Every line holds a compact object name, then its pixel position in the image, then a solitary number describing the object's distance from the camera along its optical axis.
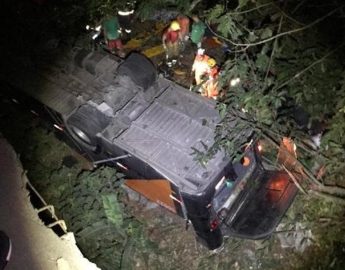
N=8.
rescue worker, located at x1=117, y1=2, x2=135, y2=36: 9.85
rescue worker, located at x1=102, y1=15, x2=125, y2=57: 9.02
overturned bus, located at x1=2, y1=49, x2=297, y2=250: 5.62
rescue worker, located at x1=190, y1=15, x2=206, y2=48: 8.87
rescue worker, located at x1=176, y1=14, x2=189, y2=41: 9.14
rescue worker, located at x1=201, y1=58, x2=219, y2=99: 7.29
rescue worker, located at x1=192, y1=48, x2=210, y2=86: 7.81
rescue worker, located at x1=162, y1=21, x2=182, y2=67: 8.88
